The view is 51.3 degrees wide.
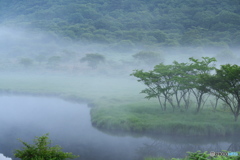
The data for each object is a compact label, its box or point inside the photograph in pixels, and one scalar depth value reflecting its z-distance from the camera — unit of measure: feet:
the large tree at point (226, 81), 84.02
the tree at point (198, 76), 95.25
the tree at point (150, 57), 274.57
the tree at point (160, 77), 103.81
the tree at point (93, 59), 281.54
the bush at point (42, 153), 41.01
